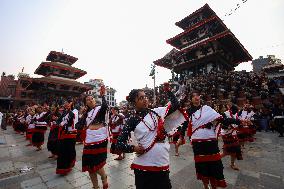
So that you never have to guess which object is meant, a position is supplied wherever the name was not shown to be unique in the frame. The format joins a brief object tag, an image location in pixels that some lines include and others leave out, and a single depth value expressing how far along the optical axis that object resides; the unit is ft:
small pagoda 121.80
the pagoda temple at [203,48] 90.53
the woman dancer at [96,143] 13.97
